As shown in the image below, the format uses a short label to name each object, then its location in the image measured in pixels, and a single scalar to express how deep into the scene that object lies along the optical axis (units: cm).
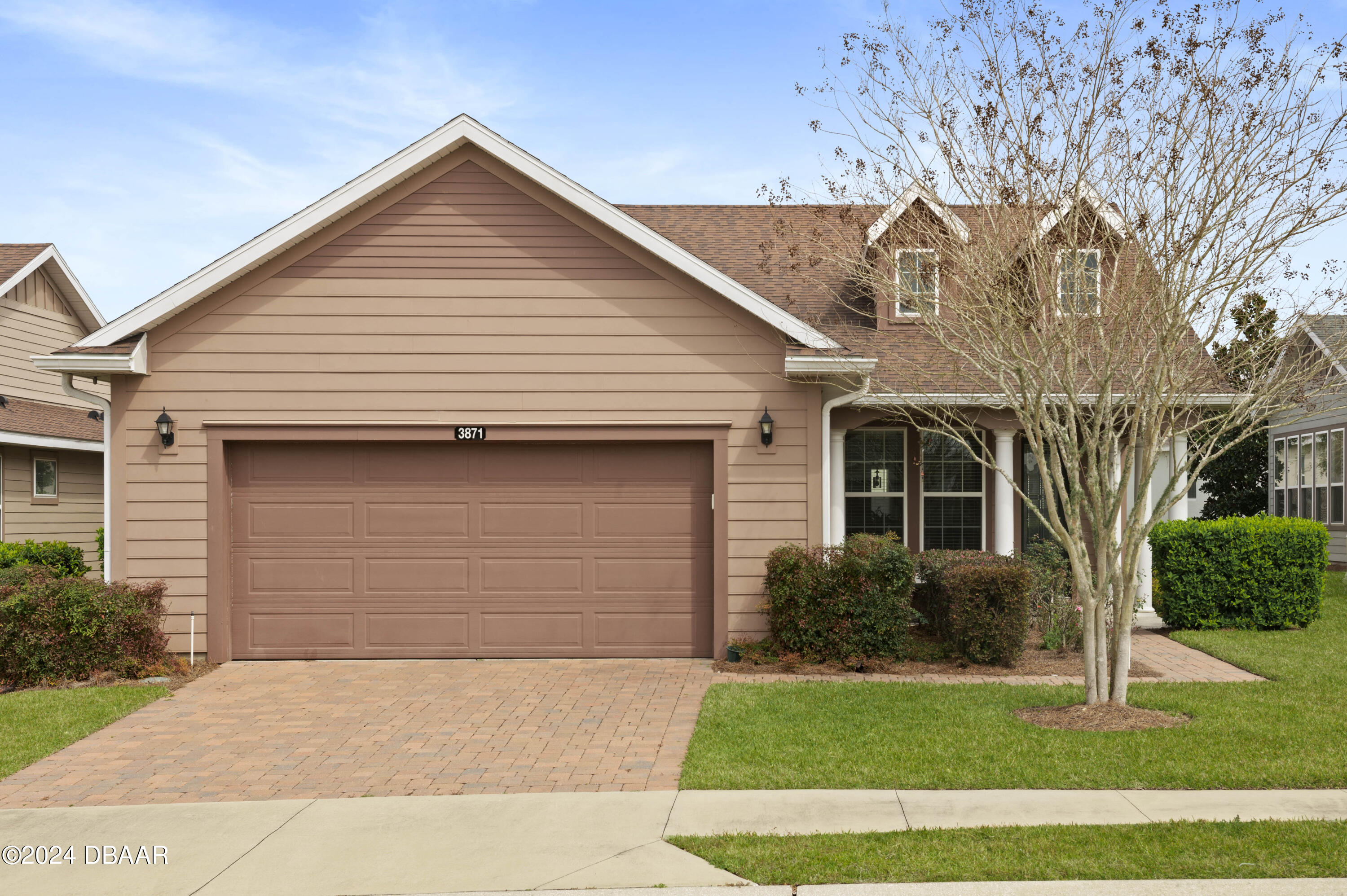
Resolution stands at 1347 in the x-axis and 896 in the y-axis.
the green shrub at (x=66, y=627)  1002
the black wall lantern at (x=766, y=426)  1118
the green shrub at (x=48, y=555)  1492
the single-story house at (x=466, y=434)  1120
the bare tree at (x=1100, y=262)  809
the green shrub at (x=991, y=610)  1040
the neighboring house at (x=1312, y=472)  2203
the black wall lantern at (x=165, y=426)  1107
